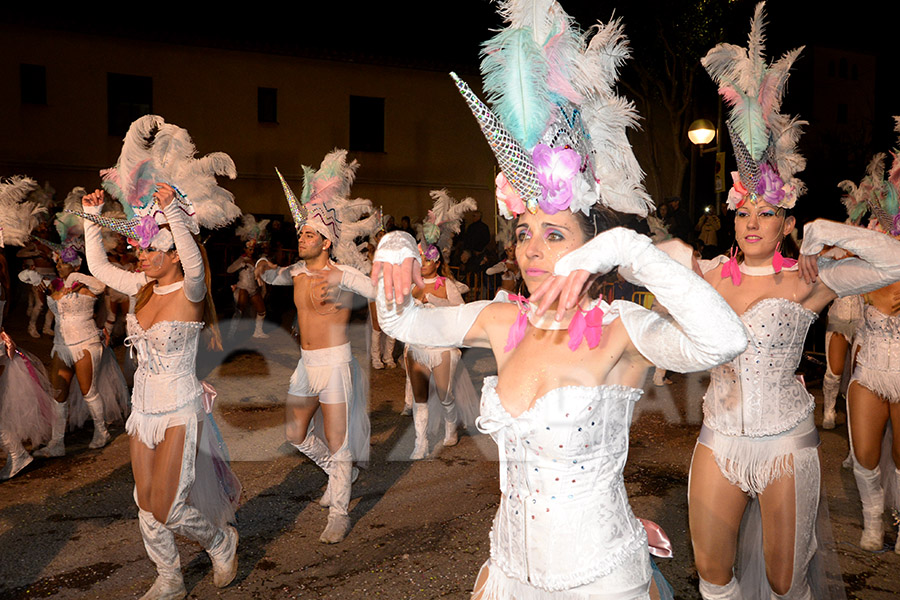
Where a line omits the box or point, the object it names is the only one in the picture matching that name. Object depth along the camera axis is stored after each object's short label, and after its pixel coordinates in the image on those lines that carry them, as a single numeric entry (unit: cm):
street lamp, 1468
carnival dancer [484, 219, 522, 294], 1177
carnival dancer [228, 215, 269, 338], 1383
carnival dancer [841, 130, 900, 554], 471
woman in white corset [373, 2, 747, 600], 218
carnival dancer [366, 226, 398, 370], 1135
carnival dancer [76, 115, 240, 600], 399
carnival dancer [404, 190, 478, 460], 691
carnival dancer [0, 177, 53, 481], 625
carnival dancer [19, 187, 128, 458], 698
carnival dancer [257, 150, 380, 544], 519
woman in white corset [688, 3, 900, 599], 330
